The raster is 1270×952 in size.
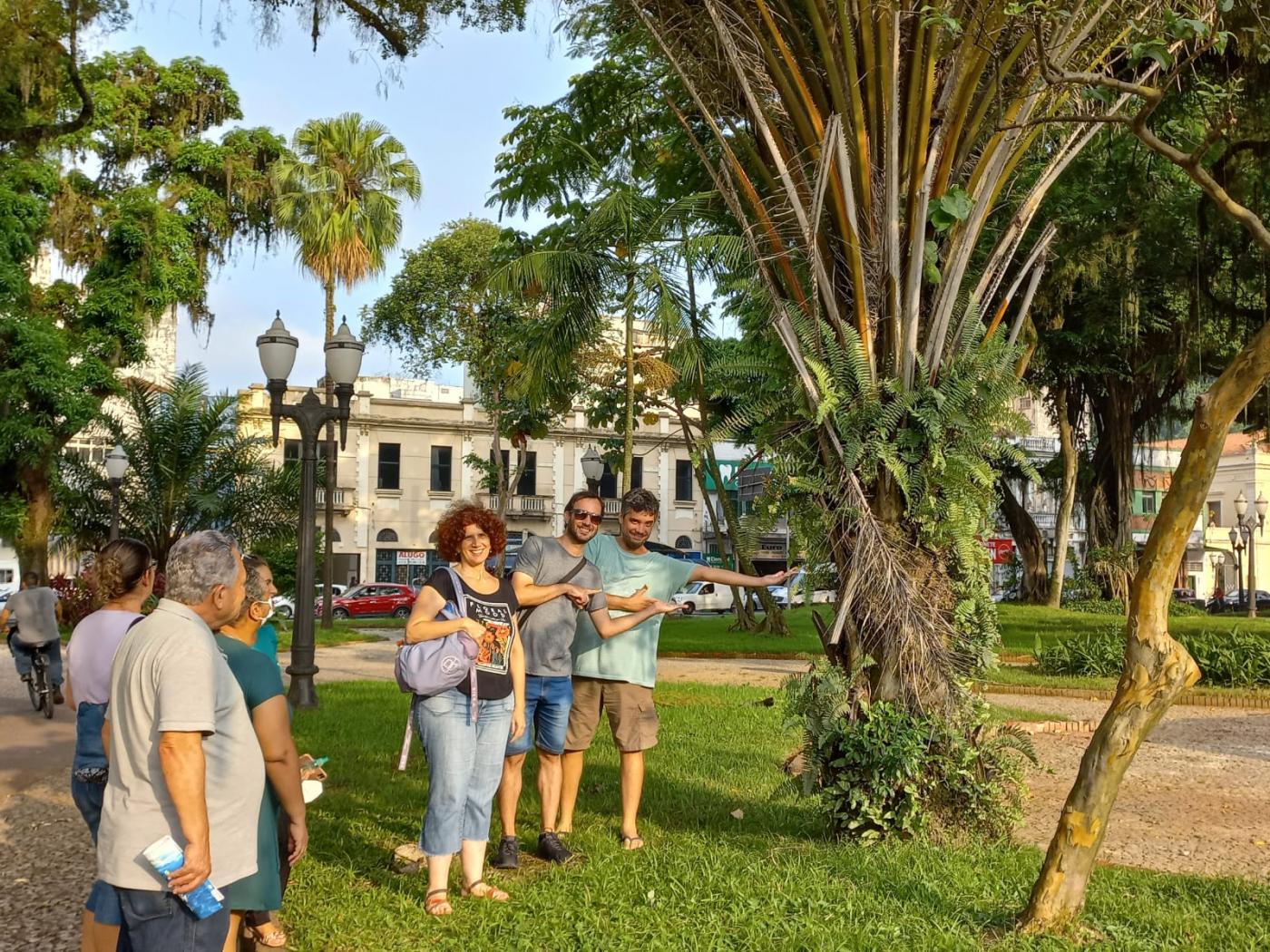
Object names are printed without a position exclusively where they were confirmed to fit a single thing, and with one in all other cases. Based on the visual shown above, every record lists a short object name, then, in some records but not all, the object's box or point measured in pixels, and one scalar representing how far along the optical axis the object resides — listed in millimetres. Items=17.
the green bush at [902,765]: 5328
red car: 36500
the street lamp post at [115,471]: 20672
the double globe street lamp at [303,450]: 11273
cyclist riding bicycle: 11938
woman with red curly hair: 4738
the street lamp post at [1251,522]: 31998
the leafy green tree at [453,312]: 34125
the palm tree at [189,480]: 23141
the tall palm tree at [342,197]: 27406
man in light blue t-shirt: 5758
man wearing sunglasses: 5527
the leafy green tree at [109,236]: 24188
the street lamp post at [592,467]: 21734
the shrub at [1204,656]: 13805
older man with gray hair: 2918
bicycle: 12188
